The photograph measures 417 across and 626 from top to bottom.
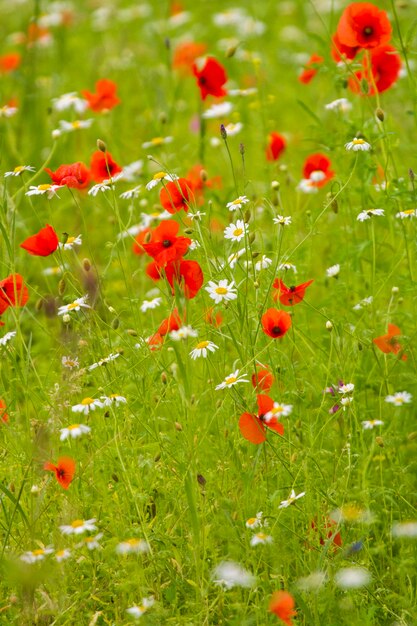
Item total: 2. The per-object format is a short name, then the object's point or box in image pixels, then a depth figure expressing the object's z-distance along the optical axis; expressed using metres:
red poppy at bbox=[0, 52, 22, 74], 9.20
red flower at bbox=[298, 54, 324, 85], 6.29
